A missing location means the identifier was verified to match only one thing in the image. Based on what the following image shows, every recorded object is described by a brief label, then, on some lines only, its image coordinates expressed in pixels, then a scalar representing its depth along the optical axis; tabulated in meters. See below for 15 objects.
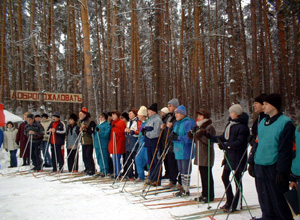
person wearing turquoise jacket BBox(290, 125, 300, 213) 3.18
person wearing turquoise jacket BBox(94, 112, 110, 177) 7.66
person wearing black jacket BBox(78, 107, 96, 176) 7.85
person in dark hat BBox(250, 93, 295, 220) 3.16
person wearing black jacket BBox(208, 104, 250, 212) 4.29
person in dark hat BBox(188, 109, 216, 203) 4.85
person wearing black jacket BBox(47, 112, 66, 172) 8.57
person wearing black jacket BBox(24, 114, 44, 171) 9.00
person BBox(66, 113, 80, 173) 8.43
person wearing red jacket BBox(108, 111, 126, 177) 7.30
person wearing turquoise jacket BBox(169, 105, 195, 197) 5.30
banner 10.73
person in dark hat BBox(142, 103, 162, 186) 6.35
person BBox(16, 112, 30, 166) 9.90
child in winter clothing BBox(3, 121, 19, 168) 9.95
